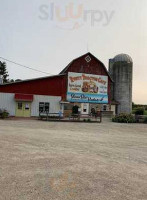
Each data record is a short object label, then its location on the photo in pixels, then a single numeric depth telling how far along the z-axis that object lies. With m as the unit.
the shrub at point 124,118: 26.43
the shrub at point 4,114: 25.82
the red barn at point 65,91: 28.53
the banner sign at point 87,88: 32.44
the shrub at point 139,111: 34.47
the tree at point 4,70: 73.11
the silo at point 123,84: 39.50
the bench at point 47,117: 25.41
